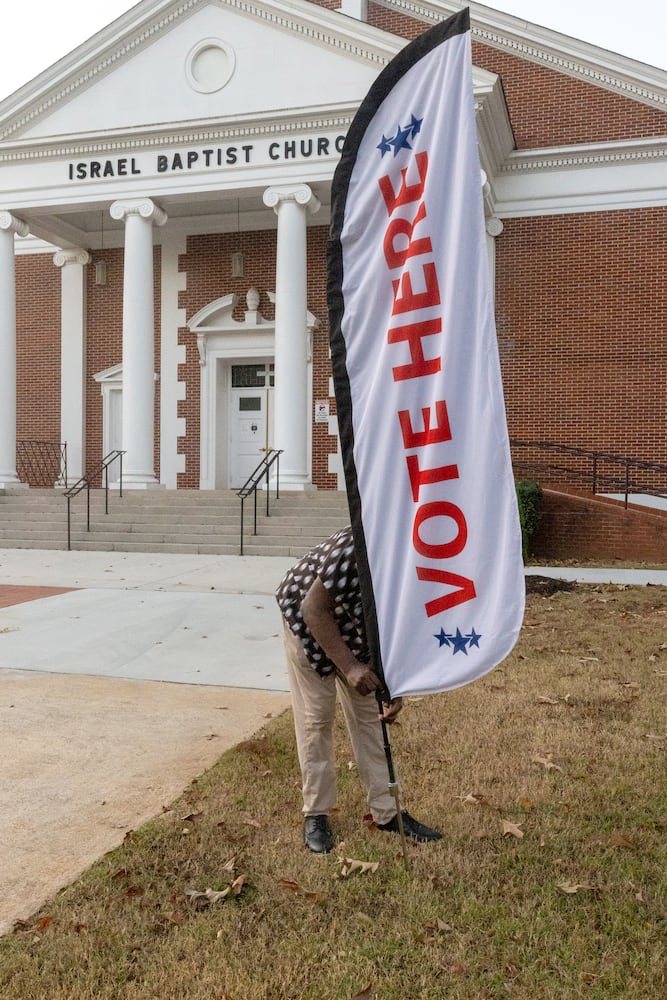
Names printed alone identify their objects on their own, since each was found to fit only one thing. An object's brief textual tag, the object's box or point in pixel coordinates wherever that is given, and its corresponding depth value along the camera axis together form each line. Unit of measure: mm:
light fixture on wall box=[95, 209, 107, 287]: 20047
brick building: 15961
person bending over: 2953
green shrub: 13578
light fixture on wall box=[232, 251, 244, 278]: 18906
